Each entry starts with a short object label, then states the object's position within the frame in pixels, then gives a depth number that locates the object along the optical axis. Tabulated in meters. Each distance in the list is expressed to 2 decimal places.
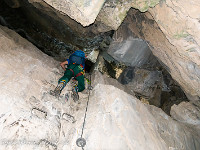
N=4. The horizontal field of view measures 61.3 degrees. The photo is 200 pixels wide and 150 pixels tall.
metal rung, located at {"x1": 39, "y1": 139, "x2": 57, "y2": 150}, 2.69
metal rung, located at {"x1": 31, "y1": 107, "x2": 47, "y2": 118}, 3.00
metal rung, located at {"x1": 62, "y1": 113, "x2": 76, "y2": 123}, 3.29
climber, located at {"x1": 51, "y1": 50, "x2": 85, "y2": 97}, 3.86
